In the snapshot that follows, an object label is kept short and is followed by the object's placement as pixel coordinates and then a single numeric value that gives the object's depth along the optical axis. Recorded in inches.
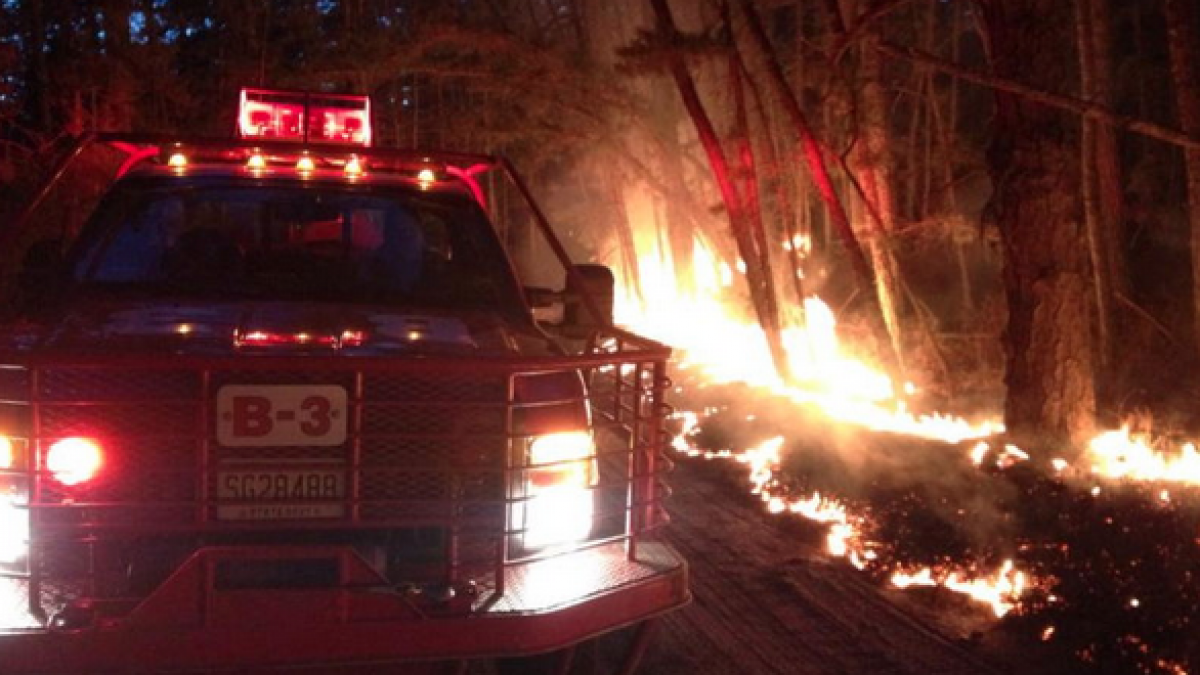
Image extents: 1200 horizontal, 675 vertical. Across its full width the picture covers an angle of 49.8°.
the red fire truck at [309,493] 148.7
